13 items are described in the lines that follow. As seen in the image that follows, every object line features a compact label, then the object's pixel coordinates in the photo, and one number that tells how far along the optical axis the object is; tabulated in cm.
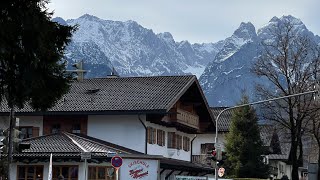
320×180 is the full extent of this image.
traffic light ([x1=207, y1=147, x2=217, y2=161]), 4072
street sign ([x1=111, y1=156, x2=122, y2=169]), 3069
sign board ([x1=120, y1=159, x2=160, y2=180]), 3934
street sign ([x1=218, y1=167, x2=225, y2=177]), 4534
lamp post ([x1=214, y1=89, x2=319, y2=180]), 3960
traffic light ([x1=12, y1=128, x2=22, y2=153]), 2473
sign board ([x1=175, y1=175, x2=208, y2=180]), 3859
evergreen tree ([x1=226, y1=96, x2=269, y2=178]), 6706
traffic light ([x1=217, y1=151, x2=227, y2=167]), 4083
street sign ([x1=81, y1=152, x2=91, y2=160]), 3118
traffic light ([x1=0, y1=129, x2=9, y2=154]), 2522
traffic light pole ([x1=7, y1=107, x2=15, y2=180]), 2116
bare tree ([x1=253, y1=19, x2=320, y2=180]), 6066
